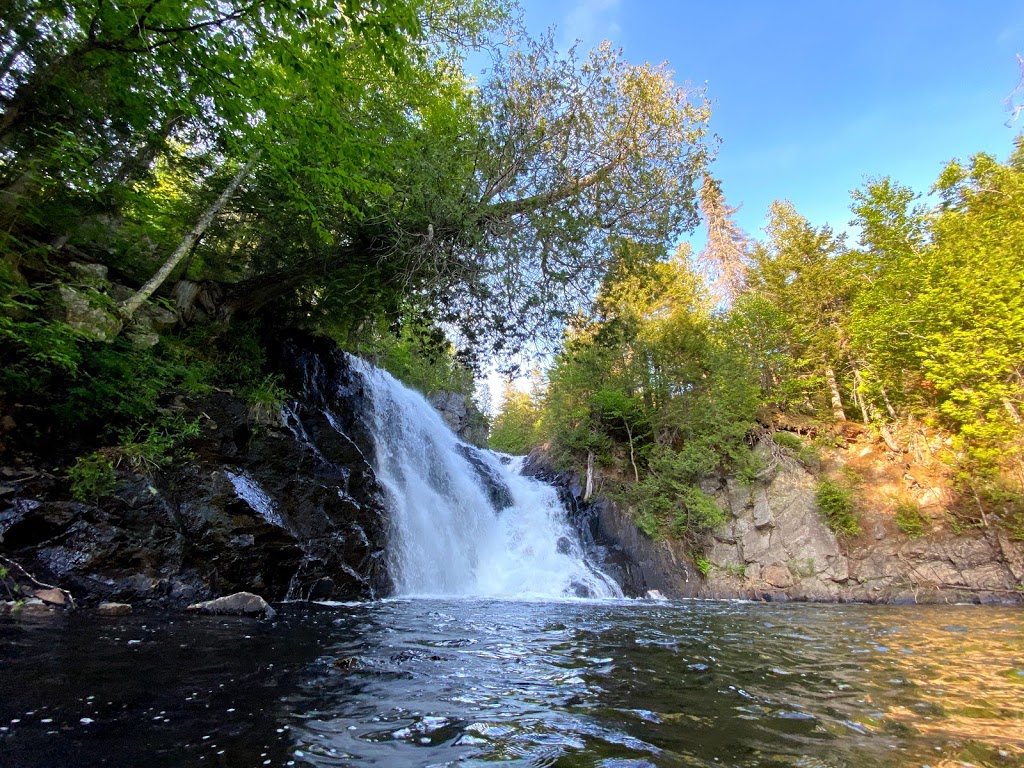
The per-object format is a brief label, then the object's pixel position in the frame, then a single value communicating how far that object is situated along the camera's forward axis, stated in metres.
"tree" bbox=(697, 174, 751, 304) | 30.73
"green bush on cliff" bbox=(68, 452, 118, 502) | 7.48
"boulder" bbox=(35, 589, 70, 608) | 6.31
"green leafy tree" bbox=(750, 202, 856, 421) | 20.64
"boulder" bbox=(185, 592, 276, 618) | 7.10
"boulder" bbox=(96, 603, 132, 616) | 6.30
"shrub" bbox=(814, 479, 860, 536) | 16.61
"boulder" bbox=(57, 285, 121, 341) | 7.41
